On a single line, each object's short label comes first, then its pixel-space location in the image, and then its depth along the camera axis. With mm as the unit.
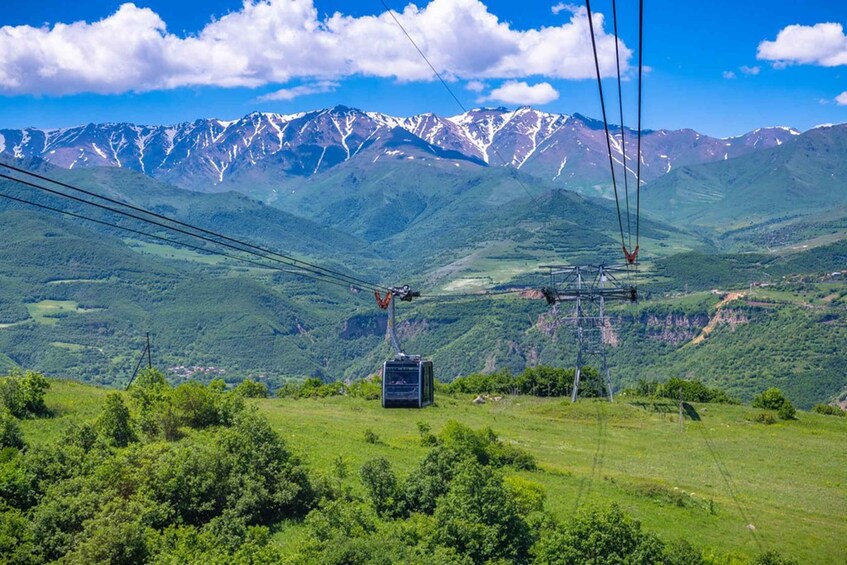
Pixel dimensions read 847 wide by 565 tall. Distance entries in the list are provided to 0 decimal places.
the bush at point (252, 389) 89562
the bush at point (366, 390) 88625
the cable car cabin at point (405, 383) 66000
